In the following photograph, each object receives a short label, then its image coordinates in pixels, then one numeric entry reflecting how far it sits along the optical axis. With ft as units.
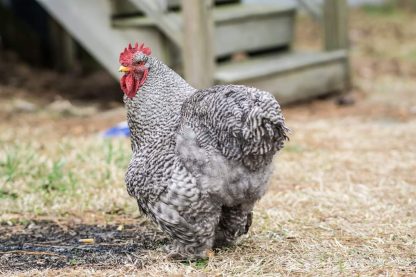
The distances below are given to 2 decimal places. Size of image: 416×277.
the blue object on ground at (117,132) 20.94
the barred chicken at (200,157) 10.79
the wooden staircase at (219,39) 22.00
